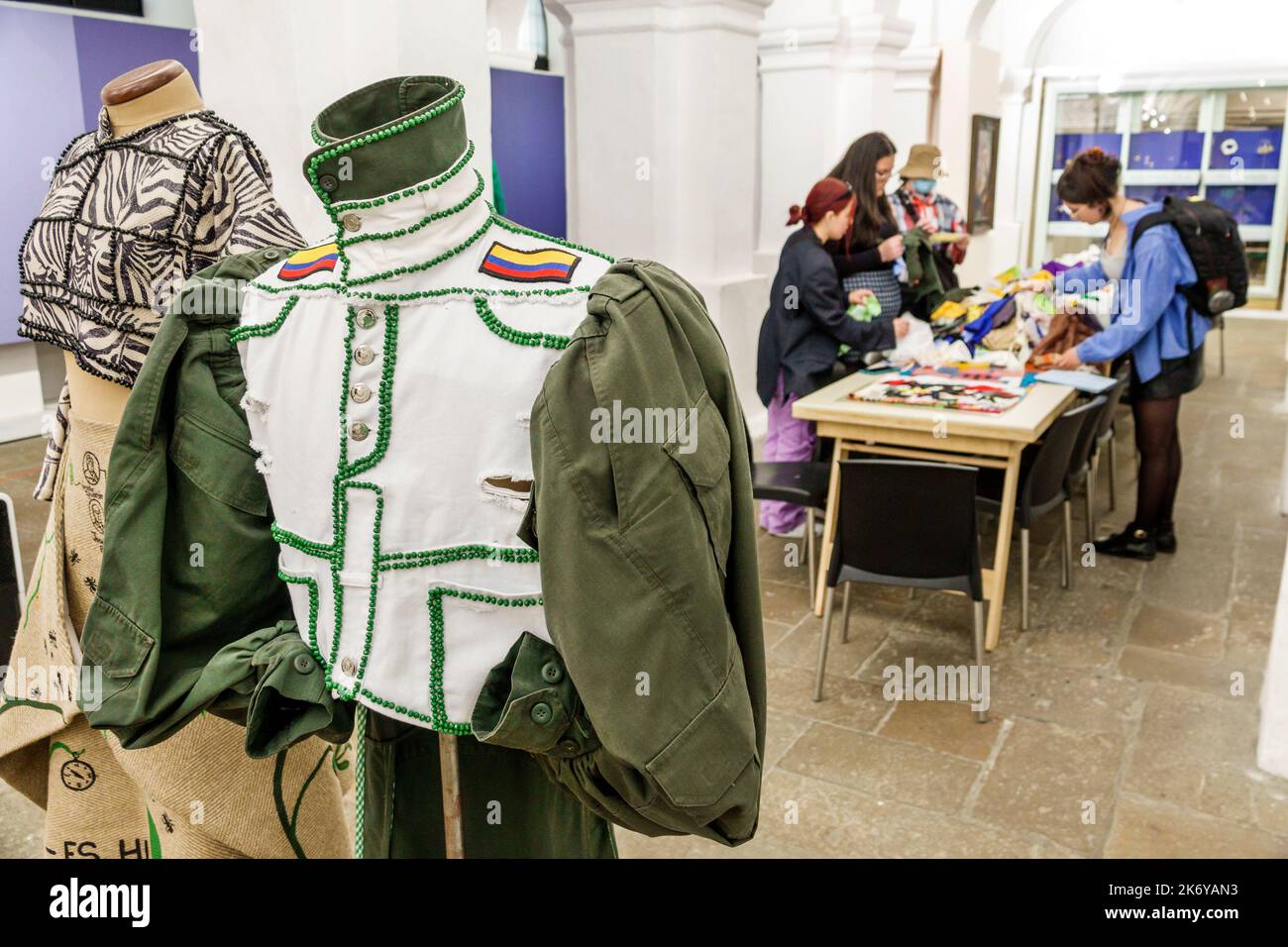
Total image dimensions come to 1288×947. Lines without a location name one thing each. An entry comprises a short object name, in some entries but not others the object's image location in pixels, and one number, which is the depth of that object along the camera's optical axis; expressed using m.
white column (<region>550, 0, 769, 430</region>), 5.32
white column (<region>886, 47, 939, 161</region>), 8.89
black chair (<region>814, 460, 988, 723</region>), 3.11
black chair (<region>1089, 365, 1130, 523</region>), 4.29
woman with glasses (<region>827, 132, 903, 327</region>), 4.43
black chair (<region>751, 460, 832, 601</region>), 3.84
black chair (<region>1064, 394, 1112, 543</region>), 4.06
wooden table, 3.53
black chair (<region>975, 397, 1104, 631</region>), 3.66
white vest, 1.04
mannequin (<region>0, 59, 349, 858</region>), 1.68
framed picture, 9.55
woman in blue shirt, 4.01
